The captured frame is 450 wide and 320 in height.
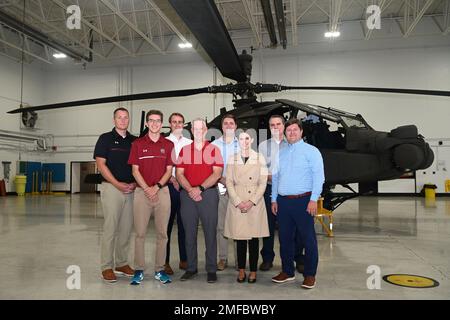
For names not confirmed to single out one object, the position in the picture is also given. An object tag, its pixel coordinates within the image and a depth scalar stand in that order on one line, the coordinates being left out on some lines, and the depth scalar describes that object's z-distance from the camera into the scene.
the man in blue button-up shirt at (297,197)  3.26
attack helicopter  5.39
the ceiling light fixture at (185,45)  16.05
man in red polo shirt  3.47
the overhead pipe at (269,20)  10.21
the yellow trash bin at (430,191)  15.05
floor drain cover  3.27
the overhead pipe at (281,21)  10.93
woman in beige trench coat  3.33
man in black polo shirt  3.52
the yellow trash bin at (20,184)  17.58
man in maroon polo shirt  3.42
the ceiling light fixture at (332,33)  14.20
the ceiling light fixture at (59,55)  16.81
